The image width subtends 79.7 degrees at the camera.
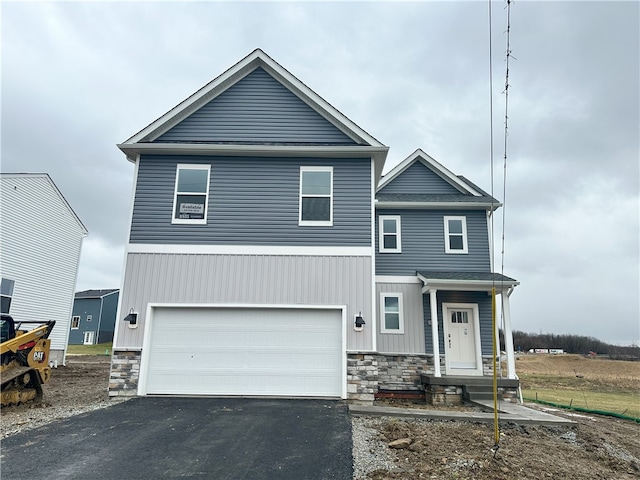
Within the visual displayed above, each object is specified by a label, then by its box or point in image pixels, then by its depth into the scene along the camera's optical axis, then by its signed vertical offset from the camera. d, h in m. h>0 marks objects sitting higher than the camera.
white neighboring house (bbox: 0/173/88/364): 15.78 +3.05
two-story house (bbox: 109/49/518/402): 9.02 +1.77
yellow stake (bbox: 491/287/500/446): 4.26 +0.04
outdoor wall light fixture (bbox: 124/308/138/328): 9.12 +0.08
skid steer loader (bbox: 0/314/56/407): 7.85 -0.89
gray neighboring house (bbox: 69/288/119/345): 38.84 +0.30
